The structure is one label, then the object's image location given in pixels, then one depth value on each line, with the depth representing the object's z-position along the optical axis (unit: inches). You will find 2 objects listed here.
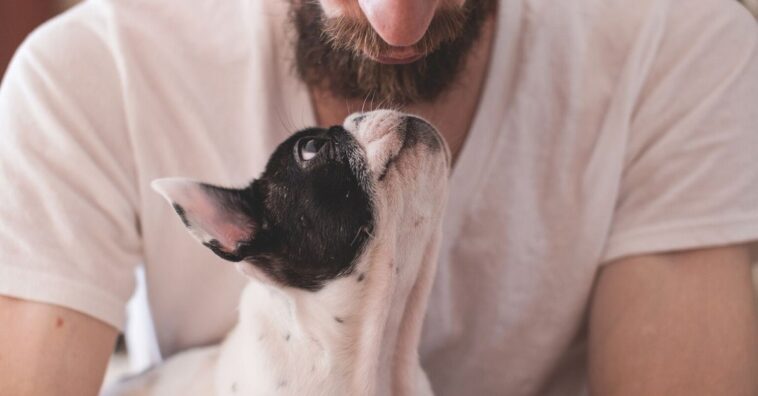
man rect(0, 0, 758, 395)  32.7
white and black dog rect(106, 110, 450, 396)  26.9
